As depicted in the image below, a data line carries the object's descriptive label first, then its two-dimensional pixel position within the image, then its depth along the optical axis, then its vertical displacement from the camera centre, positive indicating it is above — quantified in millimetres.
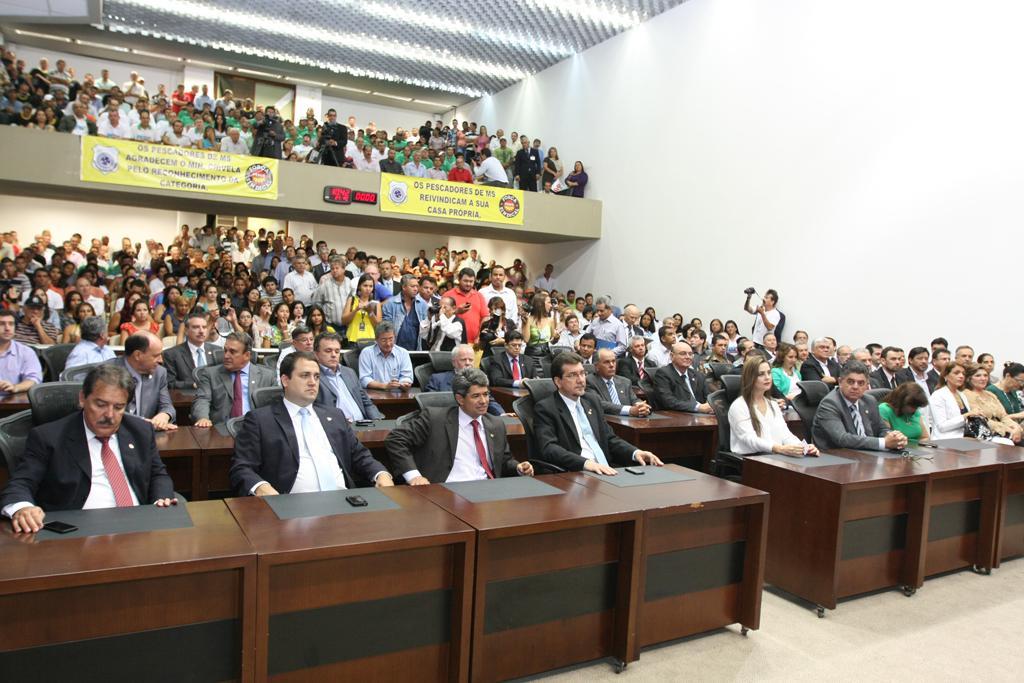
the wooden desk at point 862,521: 3621 -1096
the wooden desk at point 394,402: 5397 -847
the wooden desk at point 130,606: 1948 -967
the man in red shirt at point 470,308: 7953 -106
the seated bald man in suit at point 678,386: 6168 -675
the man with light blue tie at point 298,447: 3227 -750
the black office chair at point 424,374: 6098 -682
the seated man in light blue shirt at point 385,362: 6027 -609
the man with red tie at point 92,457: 2688 -717
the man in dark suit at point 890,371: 6949 -485
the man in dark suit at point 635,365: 7020 -570
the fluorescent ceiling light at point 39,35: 13701 +4699
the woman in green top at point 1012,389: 6141 -517
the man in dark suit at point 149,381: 4289 -655
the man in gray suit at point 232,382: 4793 -673
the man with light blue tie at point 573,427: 4004 -714
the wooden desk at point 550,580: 2686 -1114
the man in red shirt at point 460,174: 12242 +2165
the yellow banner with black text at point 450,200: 11539 +1638
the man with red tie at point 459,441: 3613 -754
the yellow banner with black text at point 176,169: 9547 +1595
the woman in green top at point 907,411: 4820 -613
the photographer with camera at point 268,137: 10711 +2277
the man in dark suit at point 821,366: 7430 -514
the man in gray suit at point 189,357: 5617 -601
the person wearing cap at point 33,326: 6469 -510
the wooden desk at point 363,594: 2301 -1046
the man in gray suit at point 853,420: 4465 -659
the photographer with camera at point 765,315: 9359 +11
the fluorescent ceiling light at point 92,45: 14320 +4759
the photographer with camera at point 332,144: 11141 +2323
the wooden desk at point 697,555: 3061 -1106
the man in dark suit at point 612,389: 5520 -709
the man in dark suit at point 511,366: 6797 -644
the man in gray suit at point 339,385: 4879 -695
